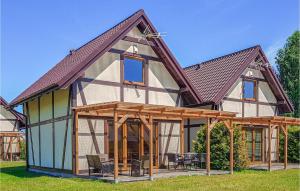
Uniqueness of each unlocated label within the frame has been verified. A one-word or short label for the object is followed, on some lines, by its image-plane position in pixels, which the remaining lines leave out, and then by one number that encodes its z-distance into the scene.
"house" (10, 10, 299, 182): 14.78
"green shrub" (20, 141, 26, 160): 29.06
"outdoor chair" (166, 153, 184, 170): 16.49
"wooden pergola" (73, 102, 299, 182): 12.64
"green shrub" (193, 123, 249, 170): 17.31
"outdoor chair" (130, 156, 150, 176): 13.89
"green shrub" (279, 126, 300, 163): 21.44
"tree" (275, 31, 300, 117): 33.84
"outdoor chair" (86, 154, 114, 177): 13.45
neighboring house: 28.76
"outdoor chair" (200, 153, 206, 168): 17.00
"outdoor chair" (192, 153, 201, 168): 16.64
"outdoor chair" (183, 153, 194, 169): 16.42
